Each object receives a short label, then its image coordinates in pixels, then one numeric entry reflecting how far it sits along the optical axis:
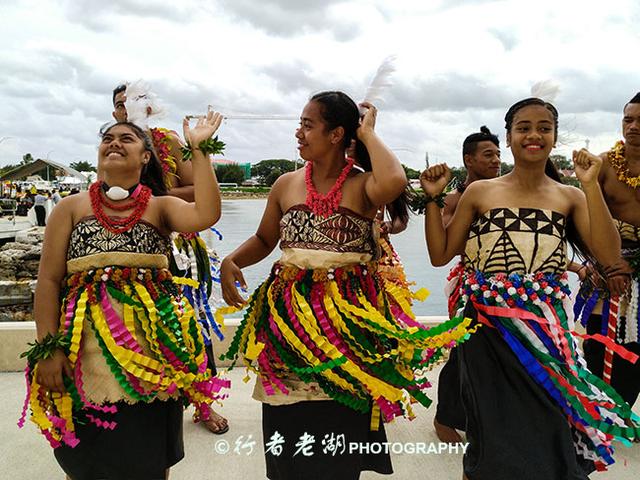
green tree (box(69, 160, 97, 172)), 68.03
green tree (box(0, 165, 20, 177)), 46.22
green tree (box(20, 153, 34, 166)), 67.96
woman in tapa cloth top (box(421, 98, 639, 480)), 2.20
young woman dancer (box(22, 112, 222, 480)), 2.10
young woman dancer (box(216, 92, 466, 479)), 2.17
